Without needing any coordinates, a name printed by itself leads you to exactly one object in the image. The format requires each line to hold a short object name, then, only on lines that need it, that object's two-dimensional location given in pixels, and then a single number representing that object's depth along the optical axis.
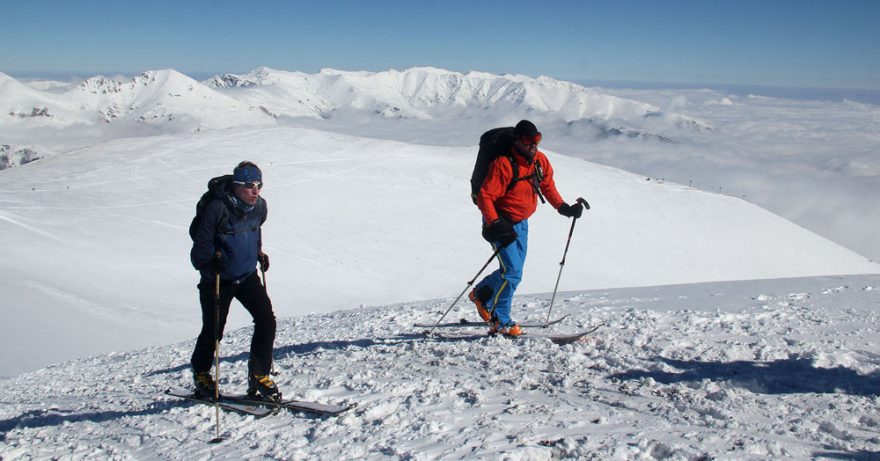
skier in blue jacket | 5.59
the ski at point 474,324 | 9.22
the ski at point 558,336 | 7.80
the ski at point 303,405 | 5.62
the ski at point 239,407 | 5.78
